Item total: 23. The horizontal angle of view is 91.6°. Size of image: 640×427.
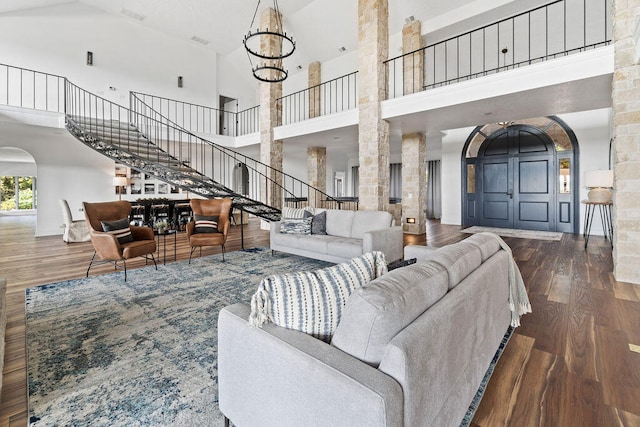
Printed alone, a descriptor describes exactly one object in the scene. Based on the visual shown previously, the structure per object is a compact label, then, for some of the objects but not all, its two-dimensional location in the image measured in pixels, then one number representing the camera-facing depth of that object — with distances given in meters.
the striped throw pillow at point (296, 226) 5.11
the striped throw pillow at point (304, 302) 1.23
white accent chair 6.39
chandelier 8.23
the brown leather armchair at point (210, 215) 4.78
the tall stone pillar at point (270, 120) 8.36
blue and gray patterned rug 1.61
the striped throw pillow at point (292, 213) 5.30
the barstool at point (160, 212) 8.60
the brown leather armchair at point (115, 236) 3.84
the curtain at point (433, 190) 12.51
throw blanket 2.30
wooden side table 6.37
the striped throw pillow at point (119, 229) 4.07
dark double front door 7.78
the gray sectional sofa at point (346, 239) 4.25
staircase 6.25
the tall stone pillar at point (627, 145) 3.56
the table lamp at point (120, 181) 8.54
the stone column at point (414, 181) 7.89
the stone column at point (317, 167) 10.30
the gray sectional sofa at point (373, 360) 0.93
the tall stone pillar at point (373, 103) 6.22
